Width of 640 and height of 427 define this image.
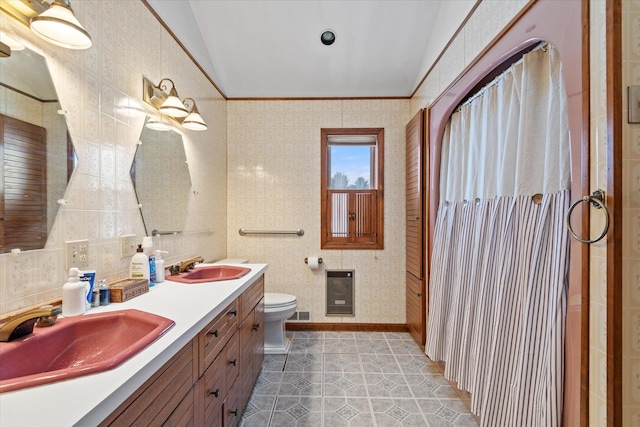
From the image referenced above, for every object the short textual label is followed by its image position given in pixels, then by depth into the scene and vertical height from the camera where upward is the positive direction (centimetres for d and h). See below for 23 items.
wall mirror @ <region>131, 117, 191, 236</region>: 156 +23
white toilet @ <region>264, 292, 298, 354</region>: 235 -94
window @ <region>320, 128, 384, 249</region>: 292 +29
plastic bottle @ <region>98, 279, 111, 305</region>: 113 -32
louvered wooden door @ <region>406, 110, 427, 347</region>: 242 -10
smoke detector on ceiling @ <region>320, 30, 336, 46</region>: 241 +156
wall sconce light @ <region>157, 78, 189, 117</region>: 163 +64
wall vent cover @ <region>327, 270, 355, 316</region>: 293 -79
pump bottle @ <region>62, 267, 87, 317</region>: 98 -28
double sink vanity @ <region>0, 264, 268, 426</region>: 56 -38
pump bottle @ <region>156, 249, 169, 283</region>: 153 -29
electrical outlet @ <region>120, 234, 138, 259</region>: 139 -15
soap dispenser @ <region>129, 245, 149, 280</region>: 138 -25
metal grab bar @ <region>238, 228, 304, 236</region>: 293 -16
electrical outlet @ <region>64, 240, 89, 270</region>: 110 -15
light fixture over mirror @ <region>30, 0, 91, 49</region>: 91 +63
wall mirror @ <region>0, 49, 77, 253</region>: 88 +22
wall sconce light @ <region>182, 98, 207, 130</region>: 187 +64
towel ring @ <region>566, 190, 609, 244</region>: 83 +3
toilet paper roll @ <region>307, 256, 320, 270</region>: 284 -46
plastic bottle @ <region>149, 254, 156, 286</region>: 146 -28
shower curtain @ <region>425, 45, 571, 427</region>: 107 -14
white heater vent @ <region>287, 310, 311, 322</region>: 291 -103
